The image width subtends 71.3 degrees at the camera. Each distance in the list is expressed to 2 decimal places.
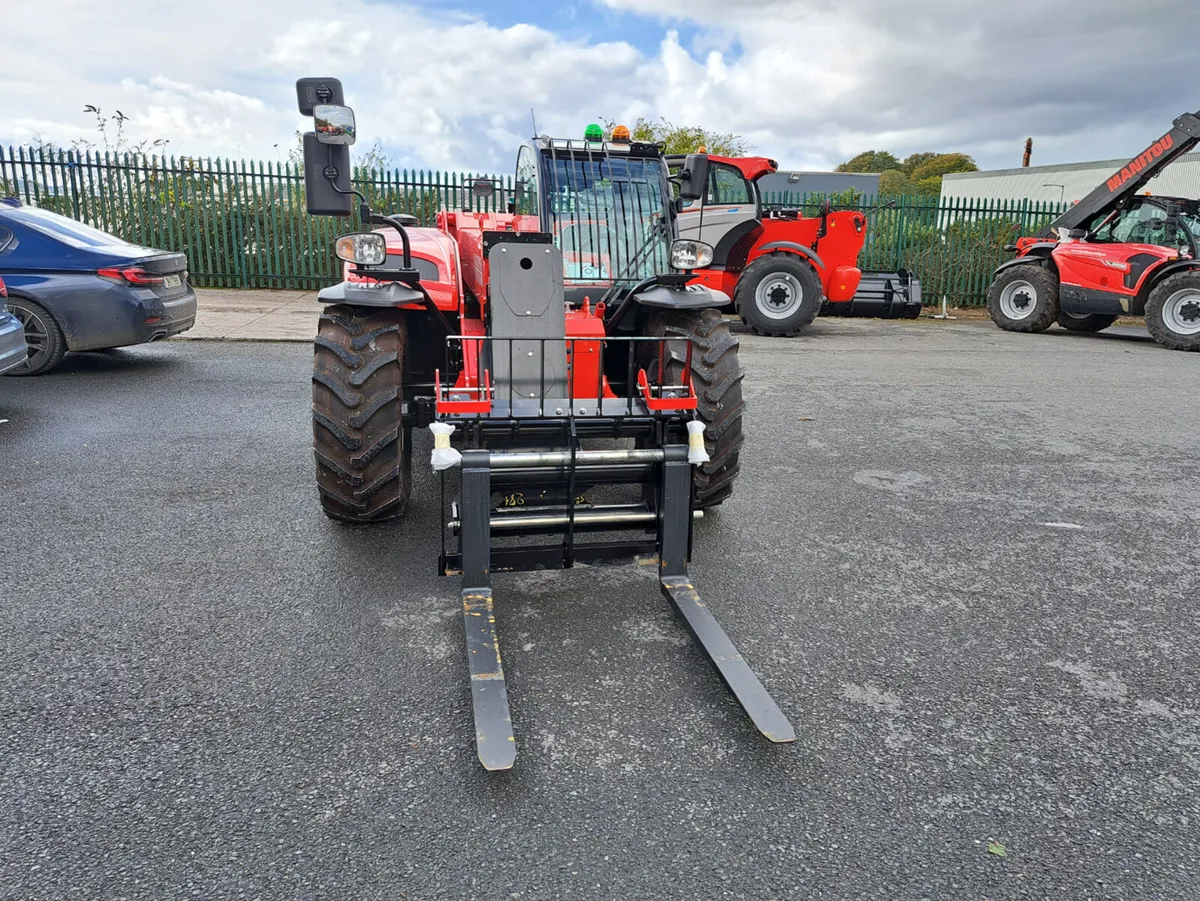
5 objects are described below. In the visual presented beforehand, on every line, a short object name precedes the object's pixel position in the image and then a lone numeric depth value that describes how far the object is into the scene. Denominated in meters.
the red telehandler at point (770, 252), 13.00
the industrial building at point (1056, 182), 27.66
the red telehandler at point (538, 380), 3.54
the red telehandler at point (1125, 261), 13.04
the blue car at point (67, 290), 8.09
